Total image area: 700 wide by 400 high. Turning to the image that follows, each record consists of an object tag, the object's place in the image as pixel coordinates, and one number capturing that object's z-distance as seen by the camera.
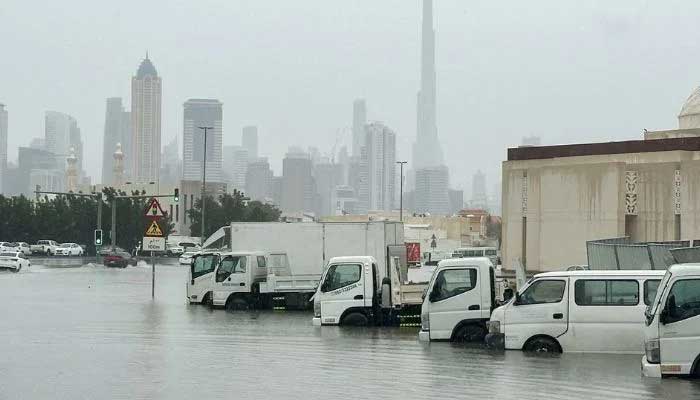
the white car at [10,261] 67.39
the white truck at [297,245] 38.22
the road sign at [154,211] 41.91
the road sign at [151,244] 42.88
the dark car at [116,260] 77.94
